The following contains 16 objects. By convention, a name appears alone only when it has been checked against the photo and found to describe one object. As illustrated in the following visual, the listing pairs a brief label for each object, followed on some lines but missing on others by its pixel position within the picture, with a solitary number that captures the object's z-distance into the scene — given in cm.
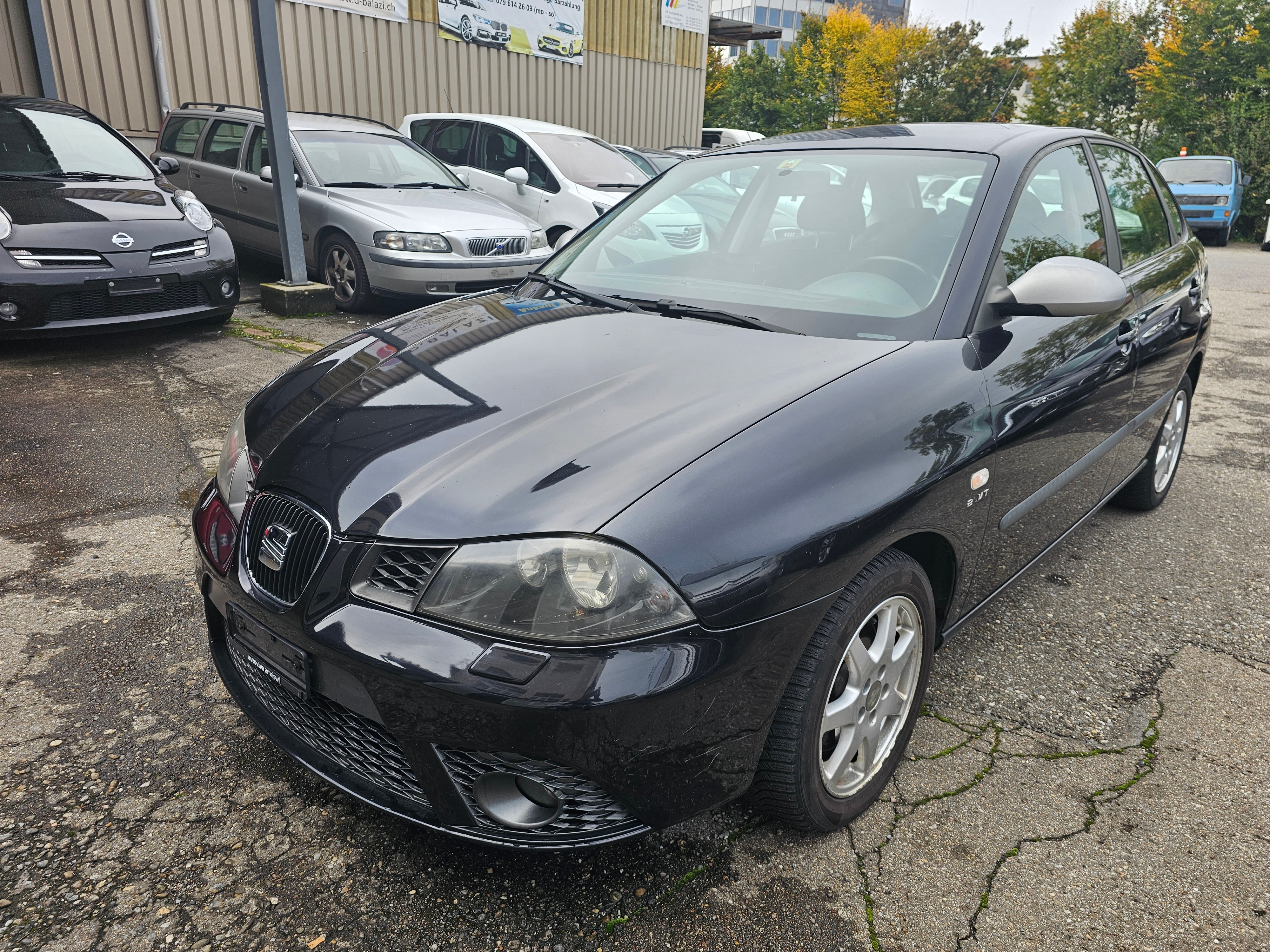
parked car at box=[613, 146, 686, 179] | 1109
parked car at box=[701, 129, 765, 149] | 1778
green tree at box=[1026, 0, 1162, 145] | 3008
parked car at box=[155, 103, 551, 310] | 708
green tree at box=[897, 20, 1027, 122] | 3644
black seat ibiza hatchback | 152
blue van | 1759
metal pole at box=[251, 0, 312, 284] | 664
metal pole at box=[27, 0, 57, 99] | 933
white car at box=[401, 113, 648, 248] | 898
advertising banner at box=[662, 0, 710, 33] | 1681
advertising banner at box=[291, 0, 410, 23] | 1212
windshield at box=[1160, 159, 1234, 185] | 1784
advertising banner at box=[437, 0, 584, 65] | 1350
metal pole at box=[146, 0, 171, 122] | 1038
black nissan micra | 530
